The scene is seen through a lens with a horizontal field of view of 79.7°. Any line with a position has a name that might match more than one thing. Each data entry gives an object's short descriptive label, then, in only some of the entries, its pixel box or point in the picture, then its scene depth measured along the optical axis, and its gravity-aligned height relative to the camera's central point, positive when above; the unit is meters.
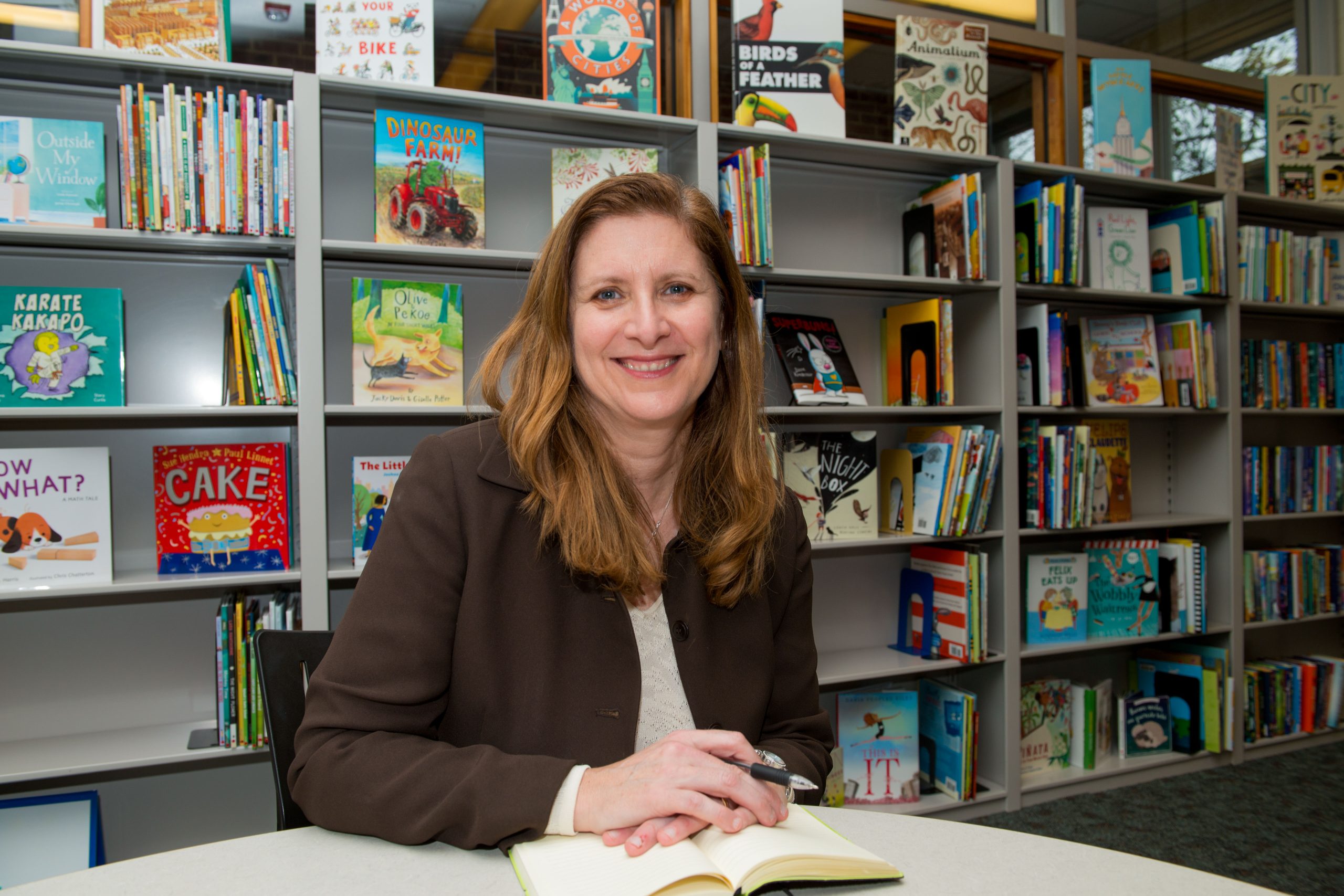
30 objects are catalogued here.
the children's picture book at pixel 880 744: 2.64 -0.97
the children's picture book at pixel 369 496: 2.15 -0.10
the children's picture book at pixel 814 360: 2.57 +0.31
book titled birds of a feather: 2.50 +1.22
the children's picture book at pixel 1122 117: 3.00 +1.26
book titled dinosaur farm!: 2.15 +0.75
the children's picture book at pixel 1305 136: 3.40 +1.32
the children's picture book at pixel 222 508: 1.99 -0.12
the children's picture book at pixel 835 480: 2.61 -0.09
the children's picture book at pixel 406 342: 2.12 +0.31
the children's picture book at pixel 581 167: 2.37 +0.86
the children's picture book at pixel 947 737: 2.65 -0.96
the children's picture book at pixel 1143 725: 3.04 -1.05
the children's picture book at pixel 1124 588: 3.00 -0.52
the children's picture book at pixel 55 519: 1.86 -0.13
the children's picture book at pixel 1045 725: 2.89 -1.00
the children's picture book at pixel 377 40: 2.10 +1.11
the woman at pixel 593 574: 0.93 -0.17
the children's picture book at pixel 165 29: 1.93 +1.05
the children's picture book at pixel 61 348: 1.86 +0.27
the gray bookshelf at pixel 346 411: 2.01 +0.13
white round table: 0.78 -0.42
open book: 0.73 -0.39
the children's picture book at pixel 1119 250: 3.02 +0.76
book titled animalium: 2.73 +1.26
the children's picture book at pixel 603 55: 2.32 +1.18
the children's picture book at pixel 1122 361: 3.00 +0.33
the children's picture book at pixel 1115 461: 3.11 -0.04
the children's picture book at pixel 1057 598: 2.88 -0.54
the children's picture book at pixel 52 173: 1.86 +0.68
